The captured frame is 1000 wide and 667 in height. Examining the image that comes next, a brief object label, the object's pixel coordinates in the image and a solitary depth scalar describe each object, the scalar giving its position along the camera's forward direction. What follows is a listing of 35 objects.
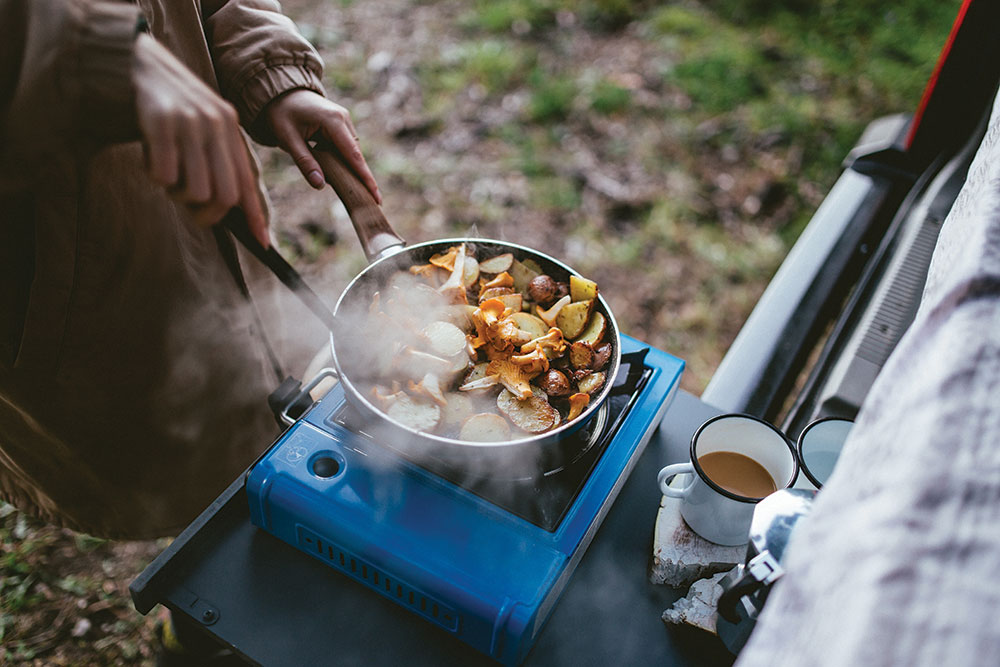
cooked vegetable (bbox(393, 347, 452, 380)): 1.22
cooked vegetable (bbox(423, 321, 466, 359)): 1.25
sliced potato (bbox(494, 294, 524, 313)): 1.34
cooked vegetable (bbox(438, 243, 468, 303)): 1.33
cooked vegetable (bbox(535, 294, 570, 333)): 1.33
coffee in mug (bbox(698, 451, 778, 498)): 1.29
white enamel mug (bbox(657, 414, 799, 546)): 1.20
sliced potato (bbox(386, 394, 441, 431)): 1.14
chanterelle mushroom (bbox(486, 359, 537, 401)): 1.23
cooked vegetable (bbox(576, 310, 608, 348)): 1.29
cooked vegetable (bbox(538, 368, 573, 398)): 1.24
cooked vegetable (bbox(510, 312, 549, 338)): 1.31
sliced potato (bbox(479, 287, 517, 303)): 1.36
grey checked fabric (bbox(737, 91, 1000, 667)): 0.50
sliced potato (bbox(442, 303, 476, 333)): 1.30
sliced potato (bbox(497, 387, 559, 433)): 1.19
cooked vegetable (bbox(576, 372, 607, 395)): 1.23
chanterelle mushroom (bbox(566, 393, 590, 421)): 1.18
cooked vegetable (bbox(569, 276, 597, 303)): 1.32
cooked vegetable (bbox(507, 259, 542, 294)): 1.43
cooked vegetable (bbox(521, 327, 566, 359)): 1.26
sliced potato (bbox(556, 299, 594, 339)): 1.31
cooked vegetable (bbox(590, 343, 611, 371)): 1.26
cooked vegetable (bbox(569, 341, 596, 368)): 1.27
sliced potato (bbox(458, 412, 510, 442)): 1.14
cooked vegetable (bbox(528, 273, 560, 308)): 1.36
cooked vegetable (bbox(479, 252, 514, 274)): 1.43
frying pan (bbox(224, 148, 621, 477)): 1.04
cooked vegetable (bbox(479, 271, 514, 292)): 1.38
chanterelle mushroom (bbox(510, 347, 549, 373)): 1.23
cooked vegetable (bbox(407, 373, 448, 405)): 1.19
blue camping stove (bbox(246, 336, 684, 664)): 1.10
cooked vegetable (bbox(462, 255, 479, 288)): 1.39
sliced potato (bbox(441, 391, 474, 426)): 1.20
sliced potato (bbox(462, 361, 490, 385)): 1.27
